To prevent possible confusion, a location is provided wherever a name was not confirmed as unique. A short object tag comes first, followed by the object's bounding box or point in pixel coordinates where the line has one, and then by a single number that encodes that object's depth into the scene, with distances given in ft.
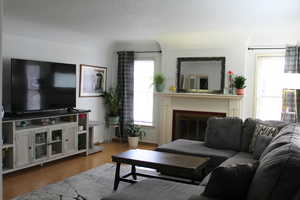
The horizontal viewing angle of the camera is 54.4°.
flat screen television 14.70
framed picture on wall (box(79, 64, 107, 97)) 19.89
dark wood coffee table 10.62
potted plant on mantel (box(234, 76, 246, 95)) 17.62
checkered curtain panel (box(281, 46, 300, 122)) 16.44
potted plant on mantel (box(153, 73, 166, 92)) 20.26
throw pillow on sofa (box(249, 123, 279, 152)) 12.58
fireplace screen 19.65
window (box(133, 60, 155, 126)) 21.80
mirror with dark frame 18.84
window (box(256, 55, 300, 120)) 17.69
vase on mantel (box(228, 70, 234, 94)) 18.31
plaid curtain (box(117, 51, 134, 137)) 21.77
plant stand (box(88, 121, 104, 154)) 18.64
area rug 11.61
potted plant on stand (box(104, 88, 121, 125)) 21.39
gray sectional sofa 5.54
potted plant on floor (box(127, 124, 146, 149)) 20.81
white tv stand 13.91
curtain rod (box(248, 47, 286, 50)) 17.23
